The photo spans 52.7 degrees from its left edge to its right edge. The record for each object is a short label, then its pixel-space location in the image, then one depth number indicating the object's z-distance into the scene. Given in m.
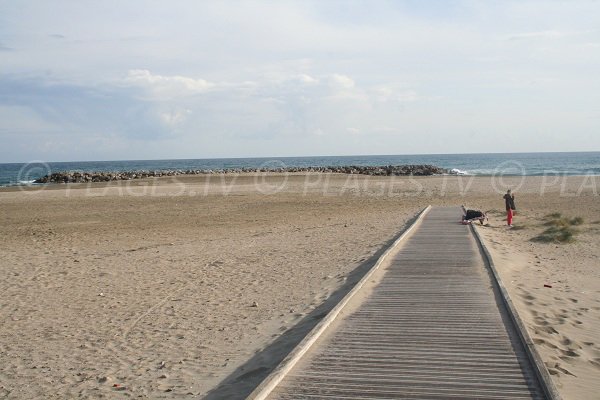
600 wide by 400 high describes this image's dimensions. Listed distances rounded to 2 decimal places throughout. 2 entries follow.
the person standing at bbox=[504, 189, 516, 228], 17.95
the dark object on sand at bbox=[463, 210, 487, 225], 16.94
